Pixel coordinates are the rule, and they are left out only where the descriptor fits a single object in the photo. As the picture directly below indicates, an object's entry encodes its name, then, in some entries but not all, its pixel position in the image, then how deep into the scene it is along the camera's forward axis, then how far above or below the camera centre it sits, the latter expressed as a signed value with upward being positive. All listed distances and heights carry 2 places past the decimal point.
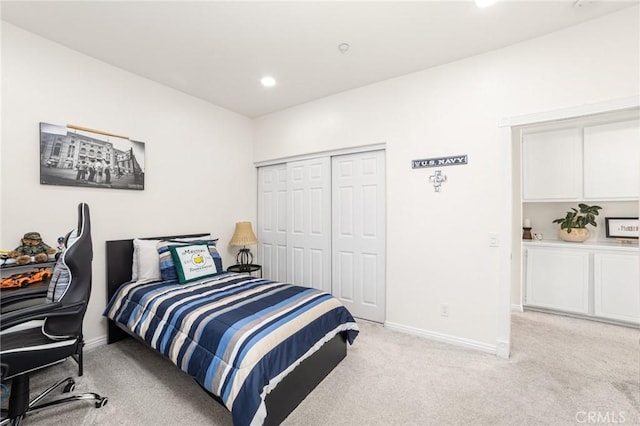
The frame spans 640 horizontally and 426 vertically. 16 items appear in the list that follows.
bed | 1.56 -0.82
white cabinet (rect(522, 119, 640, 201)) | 3.13 +0.64
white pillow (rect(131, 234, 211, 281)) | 2.75 -0.49
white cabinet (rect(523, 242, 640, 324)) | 3.05 -0.80
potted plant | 3.45 -0.11
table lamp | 3.75 -0.31
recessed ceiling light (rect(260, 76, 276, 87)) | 3.04 +1.53
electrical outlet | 2.73 -0.98
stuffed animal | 2.01 -0.29
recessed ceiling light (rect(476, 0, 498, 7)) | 1.91 +1.50
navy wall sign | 2.66 +0.53
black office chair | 1.40 -0.68
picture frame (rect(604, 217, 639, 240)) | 3.32 -0.17
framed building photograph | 2.37 +0.53
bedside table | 3.75 -0.77
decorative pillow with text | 2.71 -0.51
